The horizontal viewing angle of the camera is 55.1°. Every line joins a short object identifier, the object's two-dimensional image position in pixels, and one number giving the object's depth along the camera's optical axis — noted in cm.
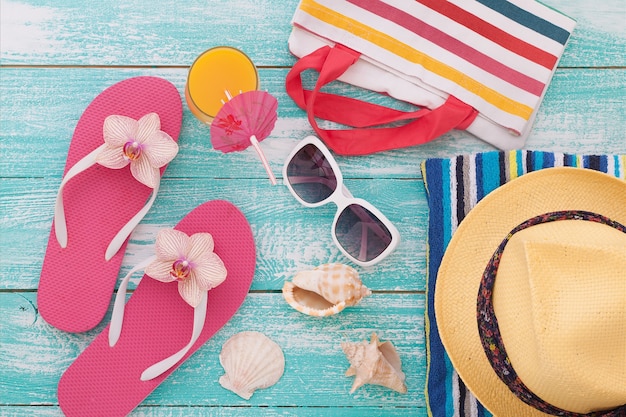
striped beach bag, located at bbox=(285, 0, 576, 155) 89
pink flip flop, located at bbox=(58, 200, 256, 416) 90
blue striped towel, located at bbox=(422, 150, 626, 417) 88
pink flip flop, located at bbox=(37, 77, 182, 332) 90
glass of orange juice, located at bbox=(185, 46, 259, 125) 87
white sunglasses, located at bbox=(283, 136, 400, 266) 88
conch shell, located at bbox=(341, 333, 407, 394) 86
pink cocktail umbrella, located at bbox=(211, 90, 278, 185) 79
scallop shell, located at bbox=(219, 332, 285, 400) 88
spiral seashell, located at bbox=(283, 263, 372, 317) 86
